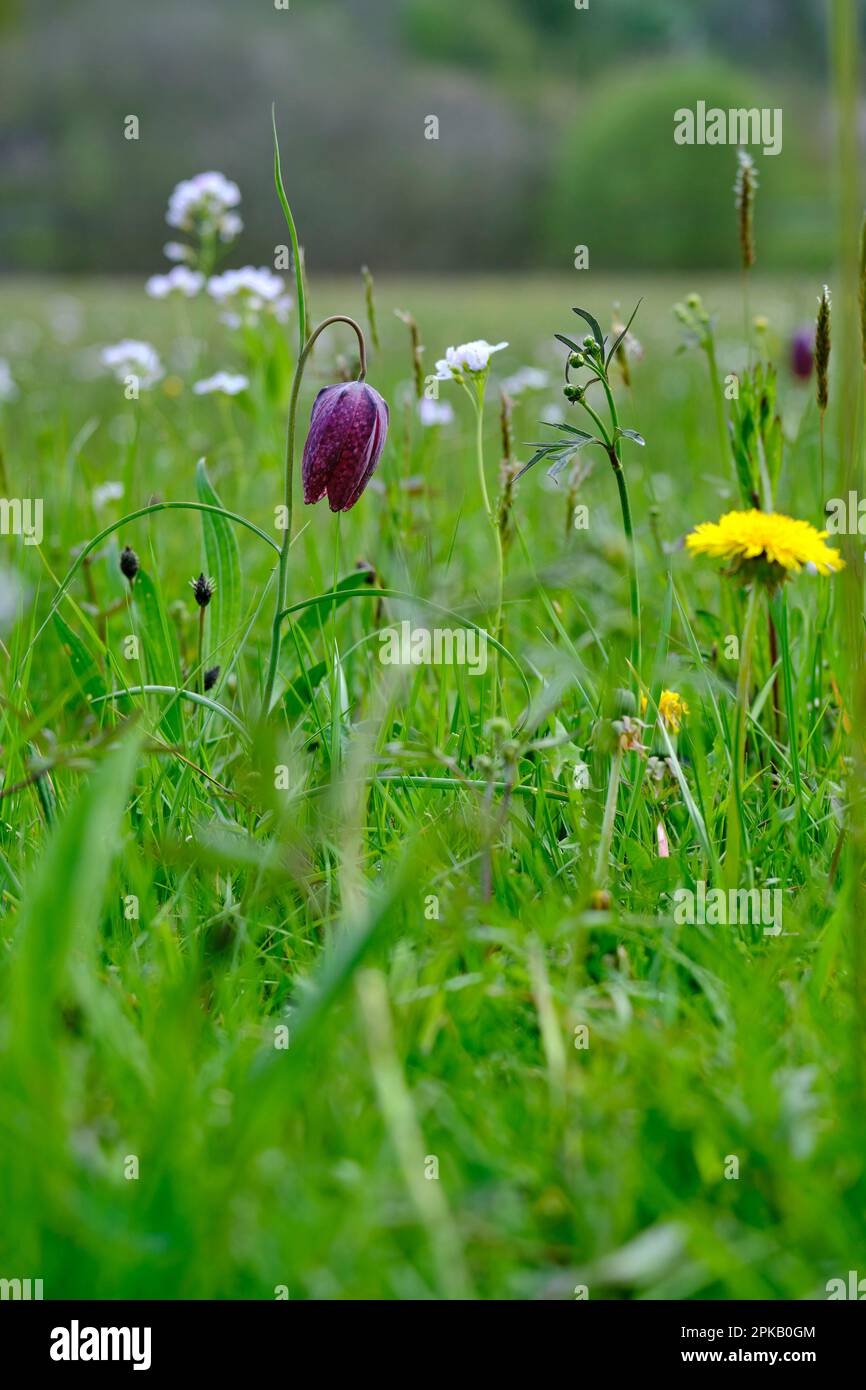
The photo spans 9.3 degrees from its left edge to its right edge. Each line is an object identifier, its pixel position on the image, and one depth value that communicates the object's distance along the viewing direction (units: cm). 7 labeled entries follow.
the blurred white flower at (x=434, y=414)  149
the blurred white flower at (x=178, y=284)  153
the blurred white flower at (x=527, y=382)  153
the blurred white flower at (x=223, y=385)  148
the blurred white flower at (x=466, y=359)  131
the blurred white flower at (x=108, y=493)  148
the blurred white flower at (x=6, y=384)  175
